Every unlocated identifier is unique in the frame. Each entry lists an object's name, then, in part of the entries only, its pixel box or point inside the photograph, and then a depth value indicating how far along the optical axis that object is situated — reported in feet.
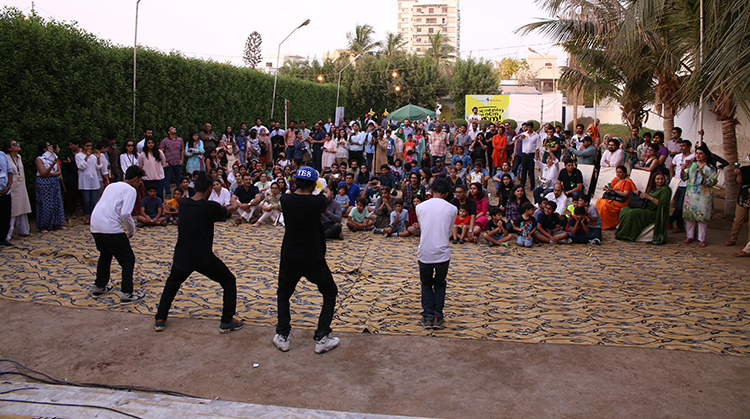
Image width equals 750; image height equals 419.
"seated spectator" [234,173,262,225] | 37.47
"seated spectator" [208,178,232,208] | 36.45
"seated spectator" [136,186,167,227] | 34.95
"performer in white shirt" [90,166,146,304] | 19.19
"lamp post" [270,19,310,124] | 62.67
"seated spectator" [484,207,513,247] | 31.48
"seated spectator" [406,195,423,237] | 32.58
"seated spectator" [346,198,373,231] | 35.32
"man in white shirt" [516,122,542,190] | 47.55
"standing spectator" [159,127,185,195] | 41.50
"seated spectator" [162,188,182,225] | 36.19
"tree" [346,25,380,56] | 175.22
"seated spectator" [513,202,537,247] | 31.24
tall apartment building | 426.96
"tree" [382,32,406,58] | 183.52
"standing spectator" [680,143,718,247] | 29.32
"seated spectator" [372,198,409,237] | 33.92
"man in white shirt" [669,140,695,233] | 33.09
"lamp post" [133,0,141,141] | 41.37
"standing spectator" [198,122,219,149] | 47.70
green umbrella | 87.92
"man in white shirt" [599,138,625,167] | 38.68
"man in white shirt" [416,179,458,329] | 17.54
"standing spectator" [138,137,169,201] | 37.70
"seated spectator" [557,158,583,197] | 36.78
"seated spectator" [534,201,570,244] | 31.81
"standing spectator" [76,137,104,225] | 33.96
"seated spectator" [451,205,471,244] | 32.40
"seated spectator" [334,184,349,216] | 38.86
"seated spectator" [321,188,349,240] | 32.42
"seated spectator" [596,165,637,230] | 34.55
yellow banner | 90.89
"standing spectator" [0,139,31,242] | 29.12
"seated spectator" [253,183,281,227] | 36.45
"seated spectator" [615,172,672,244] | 31.45
